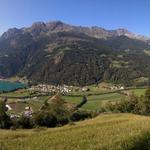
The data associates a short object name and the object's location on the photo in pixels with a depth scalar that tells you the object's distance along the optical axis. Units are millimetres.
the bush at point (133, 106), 47123
